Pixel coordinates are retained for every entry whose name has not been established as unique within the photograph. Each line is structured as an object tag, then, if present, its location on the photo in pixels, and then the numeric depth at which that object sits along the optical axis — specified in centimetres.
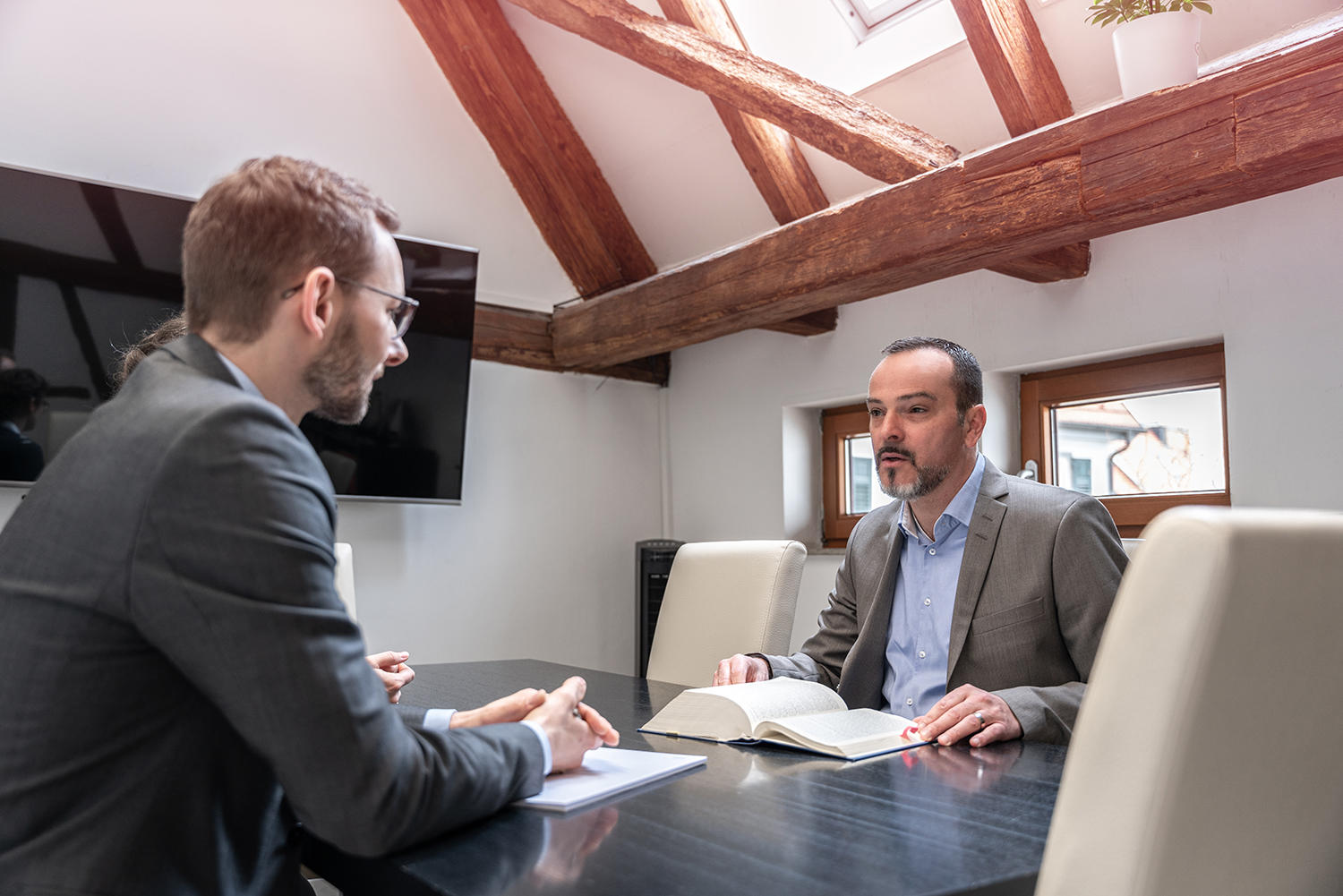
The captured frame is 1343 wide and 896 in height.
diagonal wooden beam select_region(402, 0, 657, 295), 444
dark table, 84
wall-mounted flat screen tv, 331
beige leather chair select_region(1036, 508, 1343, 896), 73
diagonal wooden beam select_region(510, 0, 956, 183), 333
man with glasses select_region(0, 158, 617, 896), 83
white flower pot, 250
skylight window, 381
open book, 138
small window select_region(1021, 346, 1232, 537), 334
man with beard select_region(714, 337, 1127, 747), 174
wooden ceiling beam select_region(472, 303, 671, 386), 467
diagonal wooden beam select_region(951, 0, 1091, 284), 320
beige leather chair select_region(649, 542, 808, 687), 231
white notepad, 108
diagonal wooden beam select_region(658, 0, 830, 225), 396
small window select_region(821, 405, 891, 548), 457
